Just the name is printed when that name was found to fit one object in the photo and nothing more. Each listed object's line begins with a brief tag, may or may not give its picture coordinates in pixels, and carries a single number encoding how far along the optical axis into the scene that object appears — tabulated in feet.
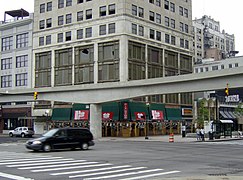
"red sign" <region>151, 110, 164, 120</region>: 218.38
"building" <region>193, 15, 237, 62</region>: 459.32
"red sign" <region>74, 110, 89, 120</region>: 212.84
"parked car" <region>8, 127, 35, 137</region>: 195.42
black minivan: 92.07
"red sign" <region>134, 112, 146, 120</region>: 204.64
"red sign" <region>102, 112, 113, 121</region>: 202.05
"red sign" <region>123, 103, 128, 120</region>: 198.08
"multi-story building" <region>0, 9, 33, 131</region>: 247.29
